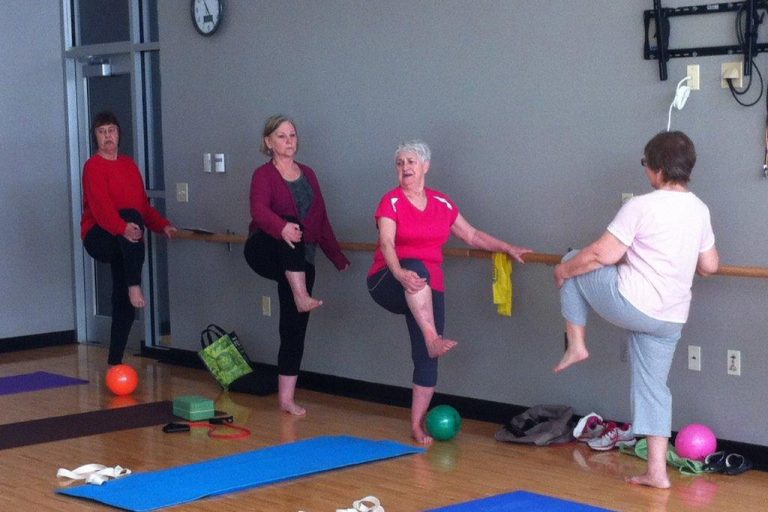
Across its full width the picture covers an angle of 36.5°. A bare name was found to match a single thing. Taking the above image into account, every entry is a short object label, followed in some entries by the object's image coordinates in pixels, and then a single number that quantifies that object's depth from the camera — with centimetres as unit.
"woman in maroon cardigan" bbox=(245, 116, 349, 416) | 573
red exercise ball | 640
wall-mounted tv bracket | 463
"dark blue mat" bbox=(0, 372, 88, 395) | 667
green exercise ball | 525
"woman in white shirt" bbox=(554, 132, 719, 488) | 432
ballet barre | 459
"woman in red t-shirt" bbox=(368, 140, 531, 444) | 512
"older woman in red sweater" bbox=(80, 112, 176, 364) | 671
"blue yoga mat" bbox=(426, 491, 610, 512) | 410
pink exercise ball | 471
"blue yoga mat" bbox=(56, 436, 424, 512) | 432
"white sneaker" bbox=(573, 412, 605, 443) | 518
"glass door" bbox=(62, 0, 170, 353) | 777
